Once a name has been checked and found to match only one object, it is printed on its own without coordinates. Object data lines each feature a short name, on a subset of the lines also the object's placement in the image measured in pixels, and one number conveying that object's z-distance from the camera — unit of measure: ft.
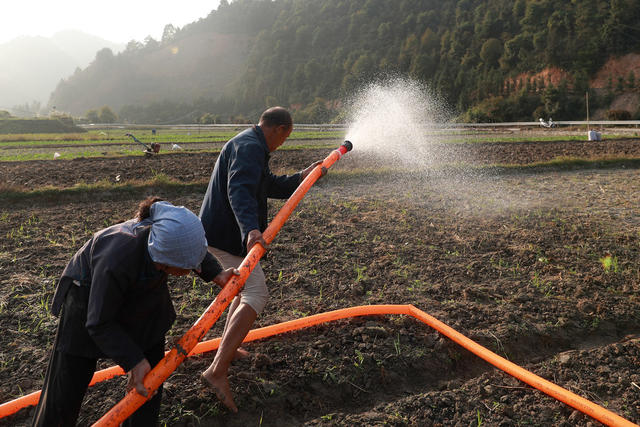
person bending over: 6.50
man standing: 9.59
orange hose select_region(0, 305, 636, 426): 9.16
